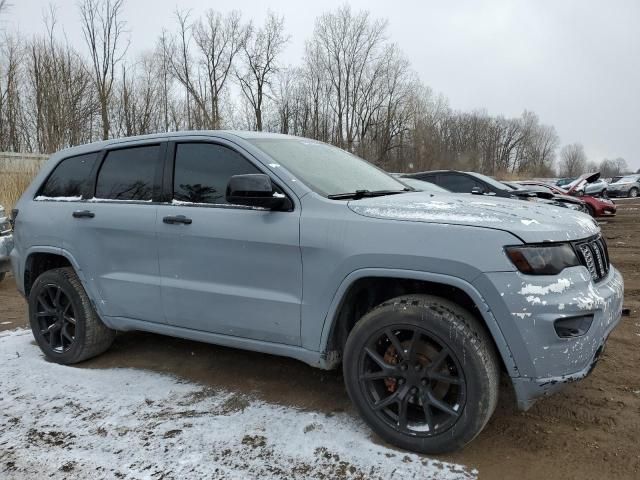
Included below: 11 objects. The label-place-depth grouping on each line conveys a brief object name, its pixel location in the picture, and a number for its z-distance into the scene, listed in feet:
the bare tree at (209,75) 110.73
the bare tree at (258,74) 124.47
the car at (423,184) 22.22
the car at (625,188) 107.55
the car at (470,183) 33.37
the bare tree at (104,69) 82.48
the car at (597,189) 88.03
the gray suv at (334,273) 7.88
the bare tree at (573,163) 328.19
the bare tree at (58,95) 81.15
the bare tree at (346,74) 141.59
